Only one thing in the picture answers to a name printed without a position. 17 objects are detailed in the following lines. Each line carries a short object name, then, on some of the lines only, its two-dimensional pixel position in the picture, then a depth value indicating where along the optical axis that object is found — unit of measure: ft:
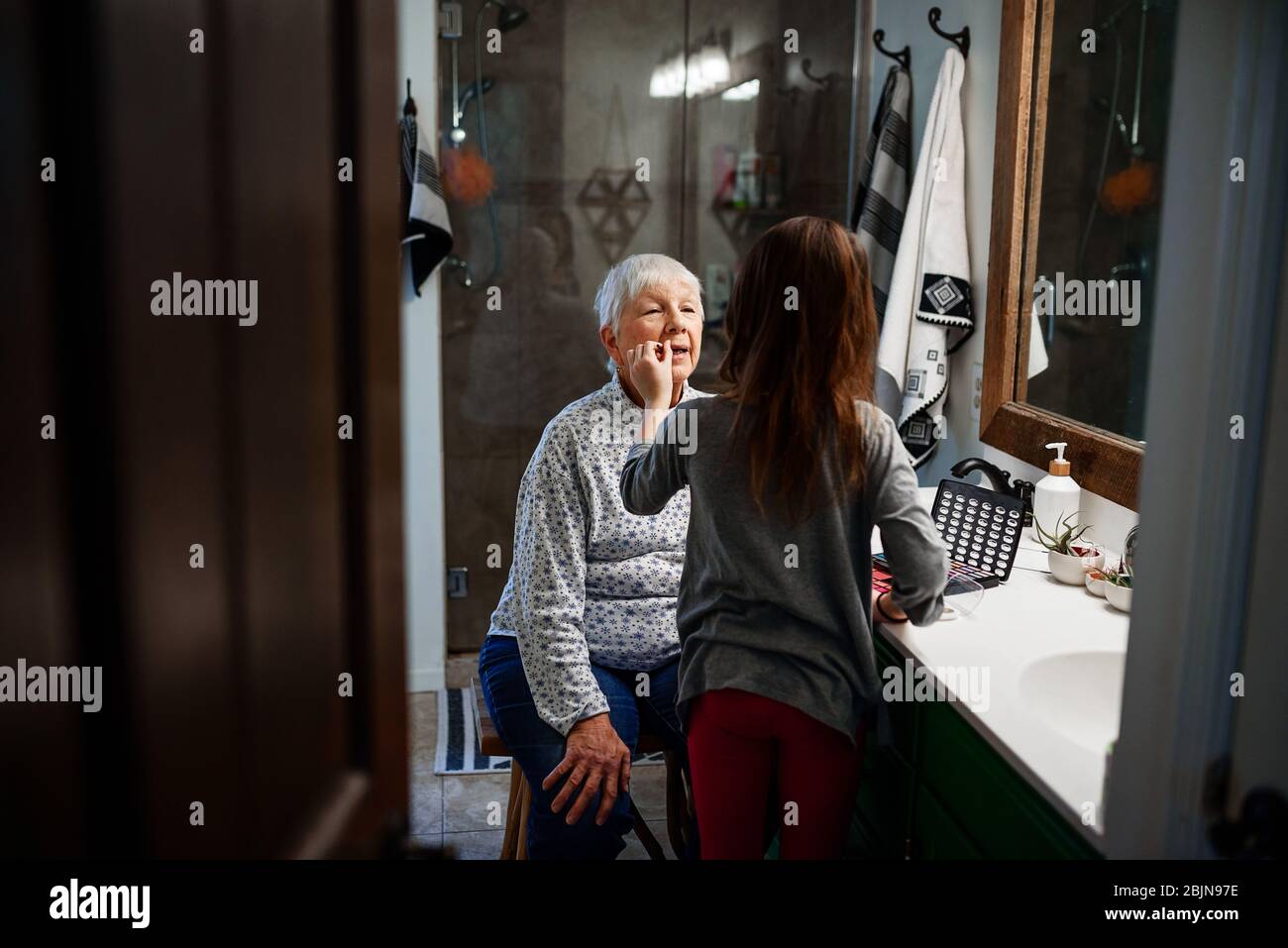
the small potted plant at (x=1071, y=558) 5.12
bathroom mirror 5.33
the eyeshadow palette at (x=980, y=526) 5.22
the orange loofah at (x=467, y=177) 8.85
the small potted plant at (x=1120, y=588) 4.77
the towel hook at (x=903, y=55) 7.97
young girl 3.98
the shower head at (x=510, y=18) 8.73
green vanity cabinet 3.50
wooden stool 5.32
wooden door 1.47
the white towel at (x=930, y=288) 7.08
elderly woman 4.92
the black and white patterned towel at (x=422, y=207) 8.30
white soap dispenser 5.57
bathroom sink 4.23
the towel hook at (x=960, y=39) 7.04
